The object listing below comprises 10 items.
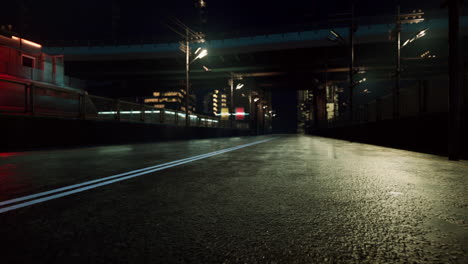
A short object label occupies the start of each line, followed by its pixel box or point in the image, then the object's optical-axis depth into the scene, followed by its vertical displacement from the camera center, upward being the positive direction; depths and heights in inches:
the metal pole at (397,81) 494.2 +122.9
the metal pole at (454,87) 270.7 +44.3
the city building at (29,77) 384.0 +240.3
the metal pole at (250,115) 2354.2 +147.6
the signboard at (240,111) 3264.5 +237.4
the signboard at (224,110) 3389.3 +263.6
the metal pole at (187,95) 882.8 +126.2
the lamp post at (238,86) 1530.8 +327.6
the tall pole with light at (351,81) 896.5 +171.0
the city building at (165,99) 7377.0 +918.8
